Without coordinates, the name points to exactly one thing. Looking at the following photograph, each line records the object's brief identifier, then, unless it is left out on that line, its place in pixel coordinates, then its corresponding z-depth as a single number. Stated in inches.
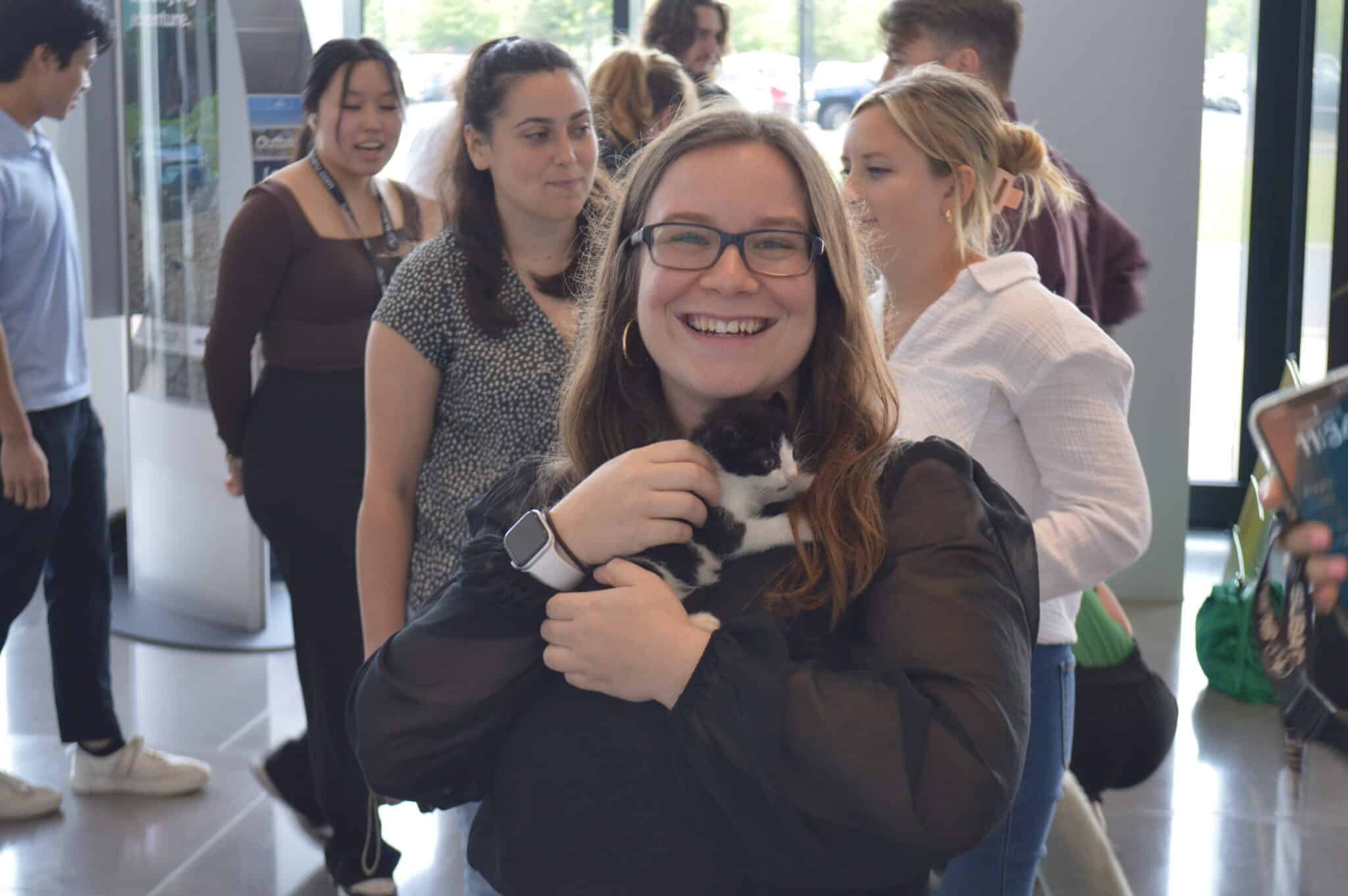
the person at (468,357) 83.9
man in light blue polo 141.9
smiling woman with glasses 44.9
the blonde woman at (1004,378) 74.7
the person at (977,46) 131.5
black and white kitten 50.9
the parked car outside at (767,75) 277.3
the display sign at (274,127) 204.8
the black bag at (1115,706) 105.5
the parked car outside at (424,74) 279.1
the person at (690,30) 180.2
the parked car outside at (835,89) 276.5
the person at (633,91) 146.0
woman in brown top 129.4
